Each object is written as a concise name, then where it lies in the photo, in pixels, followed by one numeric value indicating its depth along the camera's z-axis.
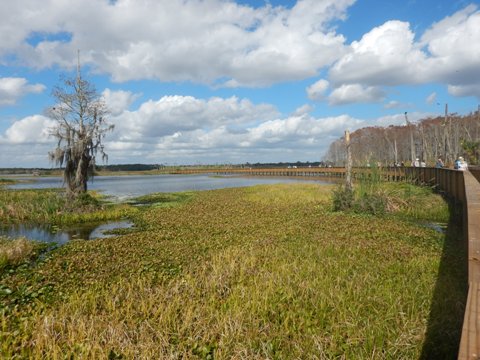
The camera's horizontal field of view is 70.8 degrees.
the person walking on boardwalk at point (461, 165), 24.00
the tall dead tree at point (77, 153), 21.41
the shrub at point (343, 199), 17.72
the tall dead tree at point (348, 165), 18.84
